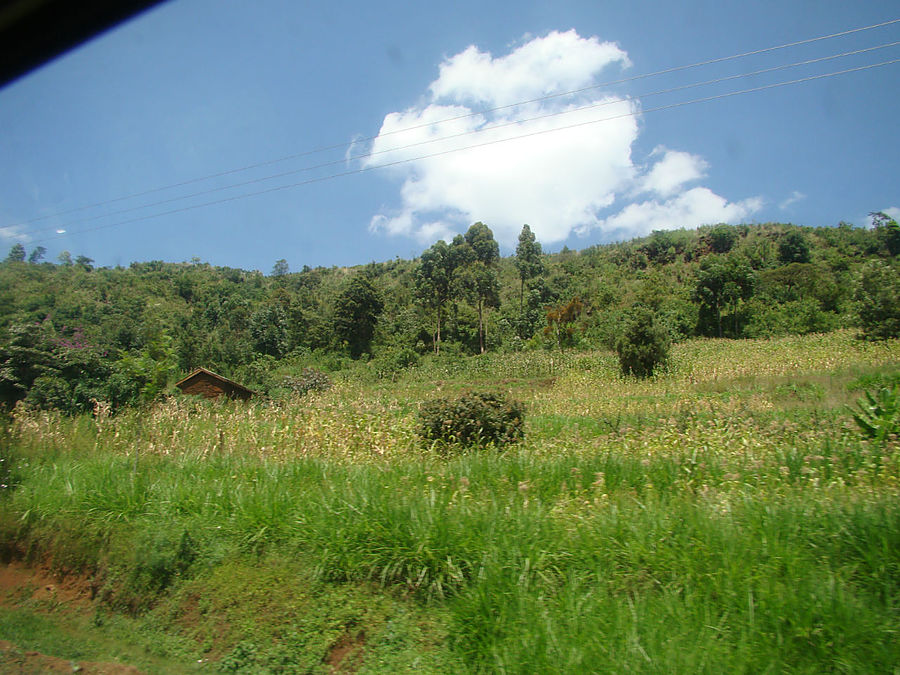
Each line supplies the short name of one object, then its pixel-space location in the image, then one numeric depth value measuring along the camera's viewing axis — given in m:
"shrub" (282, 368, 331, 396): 21.25
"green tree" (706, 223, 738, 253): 62.16
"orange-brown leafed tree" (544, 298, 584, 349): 37.66
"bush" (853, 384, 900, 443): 5.71
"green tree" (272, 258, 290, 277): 79.00
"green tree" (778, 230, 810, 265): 49.59
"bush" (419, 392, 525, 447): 7.33
